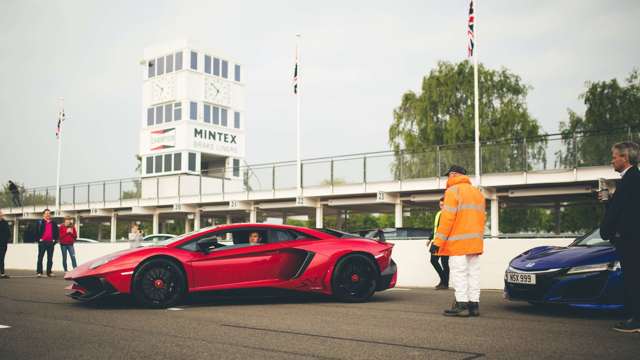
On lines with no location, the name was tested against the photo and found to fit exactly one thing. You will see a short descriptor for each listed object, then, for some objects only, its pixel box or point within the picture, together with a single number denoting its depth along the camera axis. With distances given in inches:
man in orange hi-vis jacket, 298.7
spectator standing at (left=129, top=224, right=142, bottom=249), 898.0
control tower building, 1827.0
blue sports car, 292.8
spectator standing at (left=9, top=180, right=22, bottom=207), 1972.2
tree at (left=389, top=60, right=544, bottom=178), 1743.4
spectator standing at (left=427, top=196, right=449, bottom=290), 510.6
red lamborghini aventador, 332.2
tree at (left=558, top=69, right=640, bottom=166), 1684.3
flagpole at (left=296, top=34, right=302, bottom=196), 1147.9
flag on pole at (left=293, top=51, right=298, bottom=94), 1156.5
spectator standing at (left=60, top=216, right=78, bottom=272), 745.1
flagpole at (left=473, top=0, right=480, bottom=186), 879.7
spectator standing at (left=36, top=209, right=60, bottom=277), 709.3
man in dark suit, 251.1
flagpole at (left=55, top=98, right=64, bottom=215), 1562.5
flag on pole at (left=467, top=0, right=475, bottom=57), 871.7
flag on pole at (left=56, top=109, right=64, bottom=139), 1558.8
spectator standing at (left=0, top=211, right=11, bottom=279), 646.9
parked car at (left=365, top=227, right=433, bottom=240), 800.0
